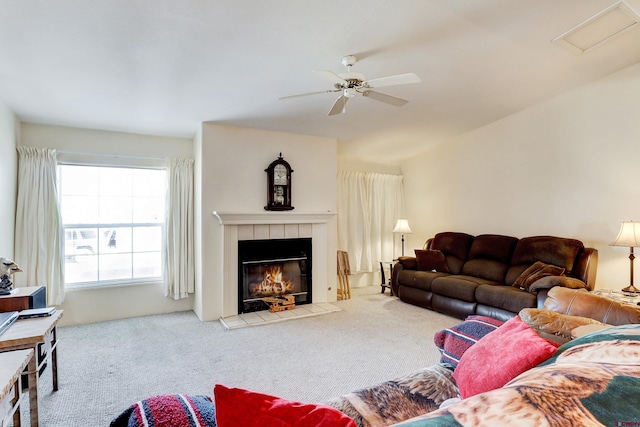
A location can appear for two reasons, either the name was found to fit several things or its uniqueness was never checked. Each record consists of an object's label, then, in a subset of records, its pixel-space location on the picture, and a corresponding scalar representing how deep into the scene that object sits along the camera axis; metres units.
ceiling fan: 2.55
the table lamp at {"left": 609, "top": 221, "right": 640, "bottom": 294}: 3.37
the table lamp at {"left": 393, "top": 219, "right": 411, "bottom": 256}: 5.87
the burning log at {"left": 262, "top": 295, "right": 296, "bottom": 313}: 4.58
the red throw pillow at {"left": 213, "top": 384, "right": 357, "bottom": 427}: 0.78
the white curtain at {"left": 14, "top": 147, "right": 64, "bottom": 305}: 3.85
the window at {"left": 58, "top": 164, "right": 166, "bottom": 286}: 4.21
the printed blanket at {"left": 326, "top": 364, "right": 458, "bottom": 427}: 1.36
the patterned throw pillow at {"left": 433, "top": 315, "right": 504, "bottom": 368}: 1.89
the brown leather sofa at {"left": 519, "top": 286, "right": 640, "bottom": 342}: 1.52
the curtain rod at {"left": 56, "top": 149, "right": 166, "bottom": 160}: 4.12
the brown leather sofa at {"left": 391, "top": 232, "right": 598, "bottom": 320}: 3.80
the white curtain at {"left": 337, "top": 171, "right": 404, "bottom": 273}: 5.99
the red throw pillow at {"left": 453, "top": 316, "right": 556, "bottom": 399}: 1.24
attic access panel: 2.69
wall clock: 4.66
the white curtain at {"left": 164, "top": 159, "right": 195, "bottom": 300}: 4.61
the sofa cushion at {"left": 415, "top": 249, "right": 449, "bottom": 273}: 5.09
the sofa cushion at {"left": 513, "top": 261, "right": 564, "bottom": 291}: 3.84
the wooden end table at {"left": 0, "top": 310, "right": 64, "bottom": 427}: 2.03
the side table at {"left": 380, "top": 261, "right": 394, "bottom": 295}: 5.75
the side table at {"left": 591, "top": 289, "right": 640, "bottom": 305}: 3.12
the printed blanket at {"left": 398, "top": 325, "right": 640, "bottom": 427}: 0.59
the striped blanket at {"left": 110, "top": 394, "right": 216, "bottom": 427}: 1.02
